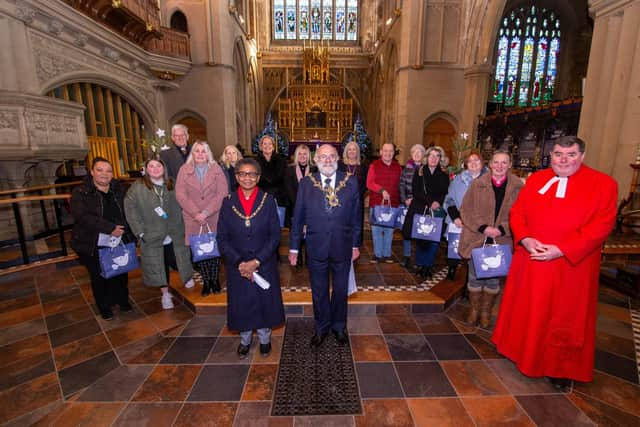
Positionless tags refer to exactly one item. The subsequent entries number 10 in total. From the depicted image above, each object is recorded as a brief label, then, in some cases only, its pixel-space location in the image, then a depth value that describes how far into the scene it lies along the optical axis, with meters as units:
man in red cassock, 2.12
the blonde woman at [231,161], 4.24
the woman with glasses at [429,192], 3.89
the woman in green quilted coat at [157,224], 3.24
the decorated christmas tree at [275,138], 17.06
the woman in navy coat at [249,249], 2.53
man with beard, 2.70
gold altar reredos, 18.58
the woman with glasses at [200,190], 3.38
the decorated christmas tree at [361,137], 16.28
